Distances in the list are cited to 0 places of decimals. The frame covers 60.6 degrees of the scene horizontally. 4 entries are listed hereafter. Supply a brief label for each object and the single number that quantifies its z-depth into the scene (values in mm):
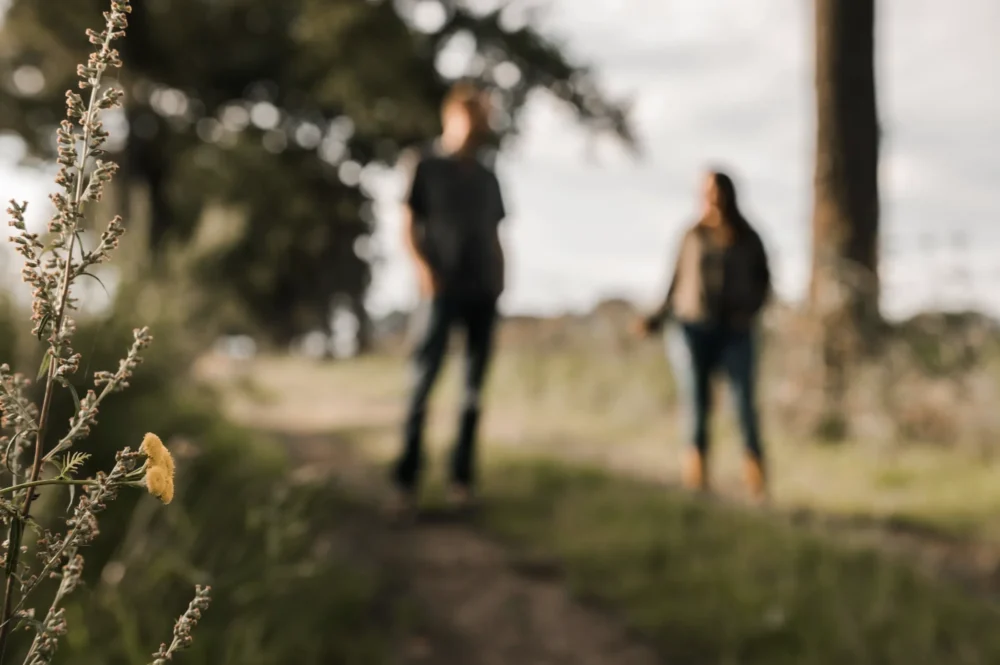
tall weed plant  767
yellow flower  717
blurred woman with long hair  4906
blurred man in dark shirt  4285
